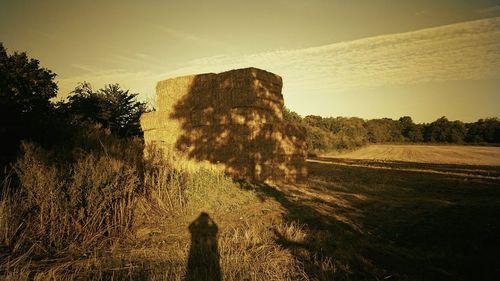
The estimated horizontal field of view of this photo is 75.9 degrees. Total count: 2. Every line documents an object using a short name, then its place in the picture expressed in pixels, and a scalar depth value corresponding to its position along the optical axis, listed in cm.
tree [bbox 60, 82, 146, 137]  1614
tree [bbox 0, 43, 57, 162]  859
